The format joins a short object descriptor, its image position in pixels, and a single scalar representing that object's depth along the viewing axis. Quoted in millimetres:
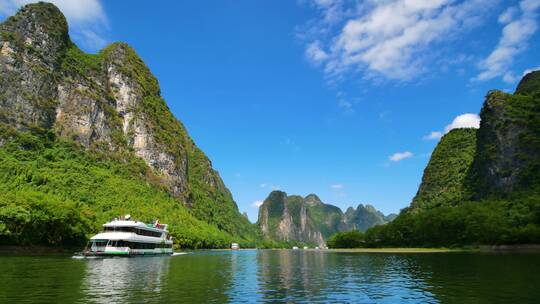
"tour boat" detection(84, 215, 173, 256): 86938
